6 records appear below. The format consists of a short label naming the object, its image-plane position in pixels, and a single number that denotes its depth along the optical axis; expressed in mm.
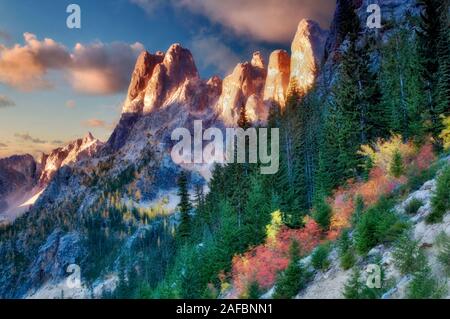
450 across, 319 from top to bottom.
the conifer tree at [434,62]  36312
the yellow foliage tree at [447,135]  28747
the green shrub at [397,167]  27734
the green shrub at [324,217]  29228
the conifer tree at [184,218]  62062
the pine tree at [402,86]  39969
